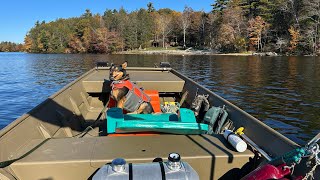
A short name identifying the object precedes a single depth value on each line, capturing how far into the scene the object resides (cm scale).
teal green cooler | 330
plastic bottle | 292
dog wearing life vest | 453
